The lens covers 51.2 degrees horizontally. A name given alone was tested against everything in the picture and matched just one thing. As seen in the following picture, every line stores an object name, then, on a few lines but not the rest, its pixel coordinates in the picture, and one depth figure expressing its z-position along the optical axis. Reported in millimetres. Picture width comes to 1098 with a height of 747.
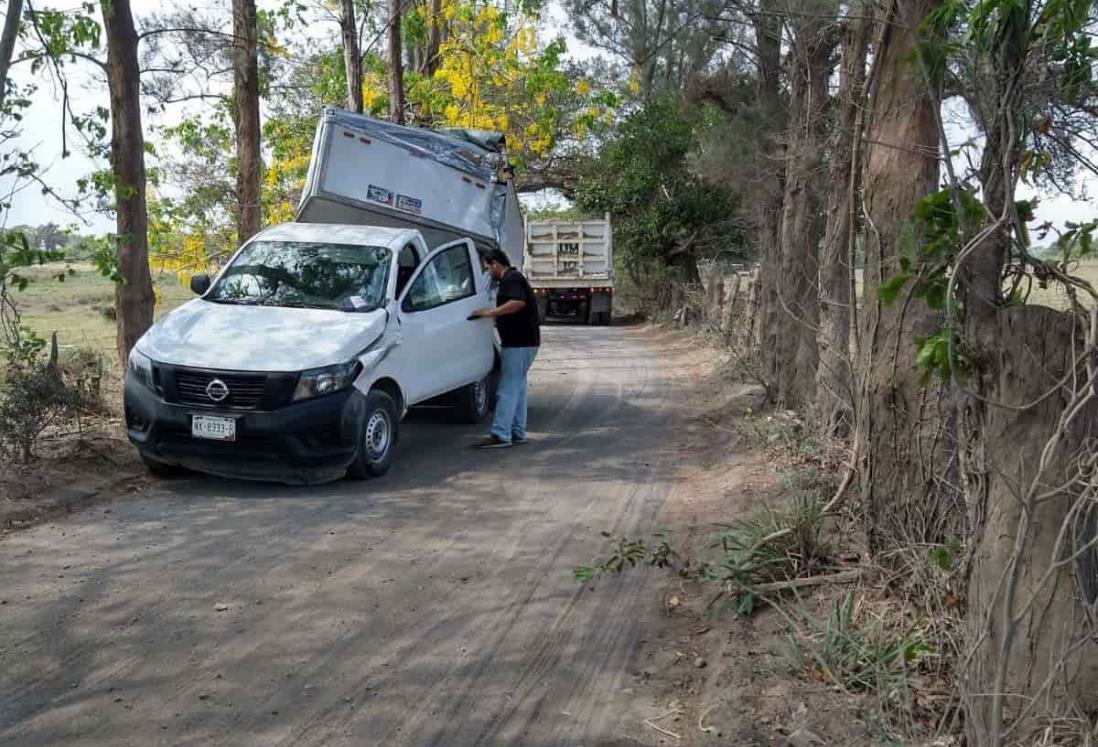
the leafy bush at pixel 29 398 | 8875
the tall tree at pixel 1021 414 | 3916
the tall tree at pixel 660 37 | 16656
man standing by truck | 11281
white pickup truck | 8844
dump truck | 31938
